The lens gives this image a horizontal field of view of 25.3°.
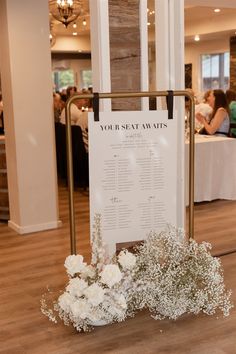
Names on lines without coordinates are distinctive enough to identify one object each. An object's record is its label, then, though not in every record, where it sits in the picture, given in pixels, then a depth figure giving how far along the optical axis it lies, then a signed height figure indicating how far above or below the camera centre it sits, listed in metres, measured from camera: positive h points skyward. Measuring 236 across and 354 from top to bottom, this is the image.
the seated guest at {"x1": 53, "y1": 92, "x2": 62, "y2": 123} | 9.14 -0.42
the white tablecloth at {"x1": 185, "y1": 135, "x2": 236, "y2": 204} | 6.54 -1.11
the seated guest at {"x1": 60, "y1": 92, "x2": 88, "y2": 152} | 7.62 -0.55
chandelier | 7.40 +1.06
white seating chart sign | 3.24 -0.56
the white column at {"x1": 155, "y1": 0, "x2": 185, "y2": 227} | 3.74 +0.24
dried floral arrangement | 3.10 -1.22
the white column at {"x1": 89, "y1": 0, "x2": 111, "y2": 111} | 3.39 +0.24
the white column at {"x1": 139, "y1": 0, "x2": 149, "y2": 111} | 3.55 +0.20
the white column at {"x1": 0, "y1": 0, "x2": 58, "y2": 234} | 5.34 -0.30
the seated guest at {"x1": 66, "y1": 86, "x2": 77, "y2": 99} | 10.40 -0.13
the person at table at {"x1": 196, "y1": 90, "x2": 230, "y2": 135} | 7.20 -0.52
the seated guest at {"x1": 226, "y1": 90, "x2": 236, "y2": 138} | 8.09 -0.53
